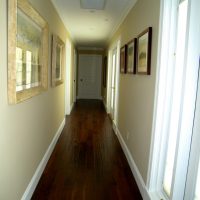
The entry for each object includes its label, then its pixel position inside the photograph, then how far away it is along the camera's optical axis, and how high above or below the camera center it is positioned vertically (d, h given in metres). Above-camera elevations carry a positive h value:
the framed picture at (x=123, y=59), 3.52 +0.29
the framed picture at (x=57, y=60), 3.18 +0.23
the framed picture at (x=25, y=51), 1.48 +0.19
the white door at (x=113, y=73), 5.81 +0.06
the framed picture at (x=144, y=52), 2.11 +0.27
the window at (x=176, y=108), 1.43 -0.25
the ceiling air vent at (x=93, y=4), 3.02 +1.07
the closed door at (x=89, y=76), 9.49 -0.08
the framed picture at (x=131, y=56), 2.78 +0.28
